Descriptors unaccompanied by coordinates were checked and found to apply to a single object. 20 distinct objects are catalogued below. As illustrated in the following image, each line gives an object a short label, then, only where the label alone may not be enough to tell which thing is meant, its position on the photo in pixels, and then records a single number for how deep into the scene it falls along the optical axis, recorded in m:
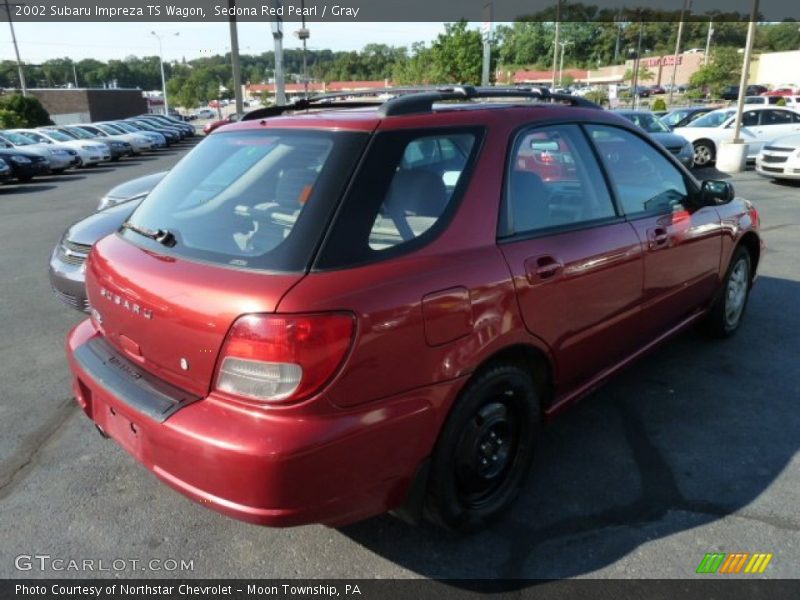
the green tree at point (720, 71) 51.88
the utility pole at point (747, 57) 14.45
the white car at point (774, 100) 32.03
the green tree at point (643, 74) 83.81
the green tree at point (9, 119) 34.38
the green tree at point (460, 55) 37.16
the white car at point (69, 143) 21.66
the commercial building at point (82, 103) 54.39
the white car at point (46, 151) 18.84
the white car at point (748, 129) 16.91
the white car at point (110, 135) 25.97
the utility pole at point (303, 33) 26.30
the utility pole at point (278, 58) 16.70
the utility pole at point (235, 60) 17.39
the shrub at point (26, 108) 35.97
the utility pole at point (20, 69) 44.15
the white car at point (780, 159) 13.09
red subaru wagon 1.96
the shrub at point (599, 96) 52.88
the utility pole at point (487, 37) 22.23
